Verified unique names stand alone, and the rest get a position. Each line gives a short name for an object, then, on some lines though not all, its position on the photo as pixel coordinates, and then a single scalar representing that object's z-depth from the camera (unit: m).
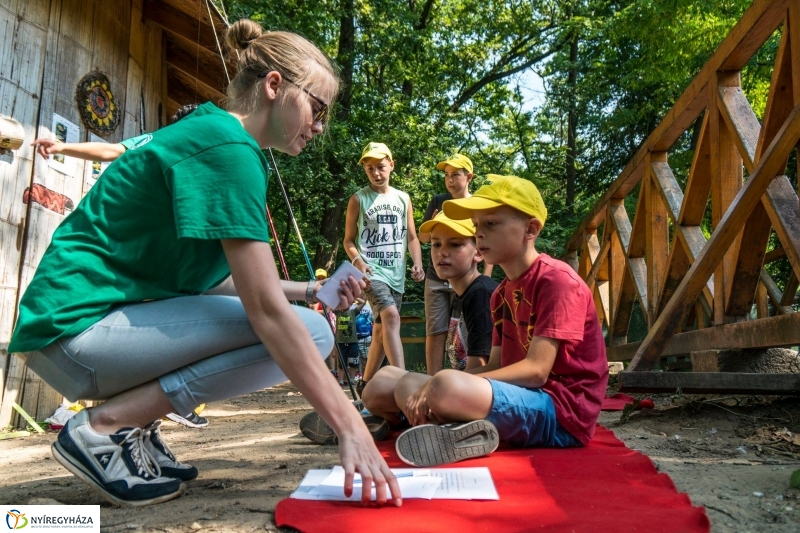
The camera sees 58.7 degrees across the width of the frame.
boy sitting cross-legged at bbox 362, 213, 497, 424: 3.93
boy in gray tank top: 5.46
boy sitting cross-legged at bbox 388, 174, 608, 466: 2.46
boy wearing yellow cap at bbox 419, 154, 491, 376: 4.86
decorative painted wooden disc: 4.98
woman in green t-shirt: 1.78
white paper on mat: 1.85
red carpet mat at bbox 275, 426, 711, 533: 1.58
